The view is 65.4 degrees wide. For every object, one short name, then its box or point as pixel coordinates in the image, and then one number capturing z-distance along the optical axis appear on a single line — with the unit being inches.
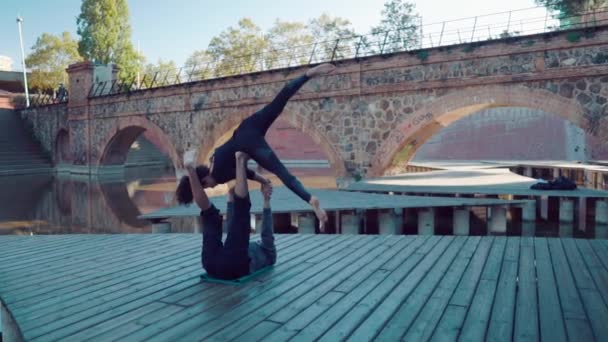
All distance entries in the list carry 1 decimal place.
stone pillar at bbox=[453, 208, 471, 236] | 267.7
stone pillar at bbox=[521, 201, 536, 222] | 301.6
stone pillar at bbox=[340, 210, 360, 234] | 261.0
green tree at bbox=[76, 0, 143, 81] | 1120.2
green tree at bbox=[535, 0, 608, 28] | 533.0
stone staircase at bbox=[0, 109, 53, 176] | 842.2
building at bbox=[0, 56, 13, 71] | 1871.2
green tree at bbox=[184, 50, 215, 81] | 1432.1
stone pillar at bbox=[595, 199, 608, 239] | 287.1
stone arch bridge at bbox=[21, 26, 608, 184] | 347.9
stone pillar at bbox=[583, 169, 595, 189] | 442.9
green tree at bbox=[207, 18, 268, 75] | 1243.8
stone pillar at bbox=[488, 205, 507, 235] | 273.1
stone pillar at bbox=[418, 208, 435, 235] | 266.7
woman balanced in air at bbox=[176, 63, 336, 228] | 113.7
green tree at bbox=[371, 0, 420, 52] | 1040.8
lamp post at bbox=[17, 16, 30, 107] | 1210.8
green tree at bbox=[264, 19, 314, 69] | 1317.7
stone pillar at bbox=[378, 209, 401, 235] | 263.1
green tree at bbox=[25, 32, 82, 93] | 1290.6
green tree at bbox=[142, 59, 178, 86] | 1564.5
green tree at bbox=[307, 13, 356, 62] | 1293.1
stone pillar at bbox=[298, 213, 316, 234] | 257.0
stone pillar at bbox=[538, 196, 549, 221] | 353.0
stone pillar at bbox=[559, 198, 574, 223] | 298.1
